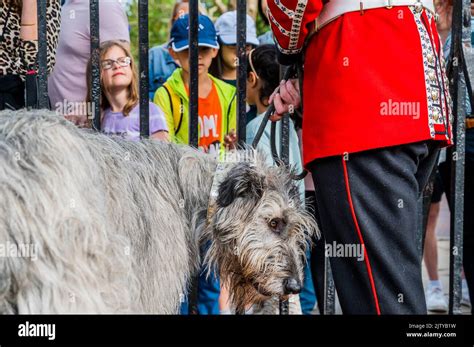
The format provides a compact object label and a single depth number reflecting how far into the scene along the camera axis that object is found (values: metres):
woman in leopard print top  3.83
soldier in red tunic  2.77
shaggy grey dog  2.24
